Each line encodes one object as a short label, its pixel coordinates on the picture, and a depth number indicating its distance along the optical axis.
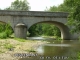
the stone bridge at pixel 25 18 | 40.19
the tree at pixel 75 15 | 23.66
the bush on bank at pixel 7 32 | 36.19
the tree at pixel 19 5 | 89.62
